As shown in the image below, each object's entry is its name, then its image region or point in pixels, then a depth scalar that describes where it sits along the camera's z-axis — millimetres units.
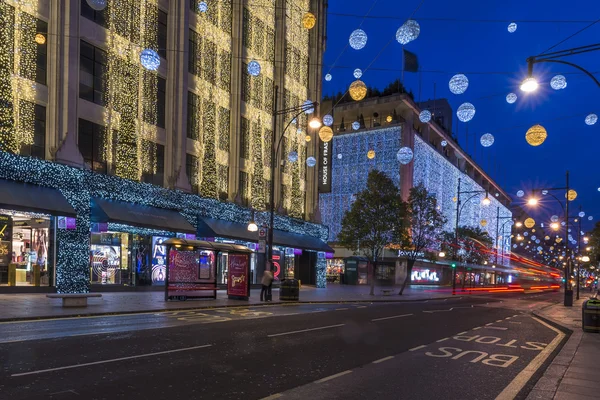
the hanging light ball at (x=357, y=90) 21078
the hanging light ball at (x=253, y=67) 28484
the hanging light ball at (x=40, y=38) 22889
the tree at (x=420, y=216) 41156
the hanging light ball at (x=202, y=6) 31844
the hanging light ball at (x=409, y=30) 17250
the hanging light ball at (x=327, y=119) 31931
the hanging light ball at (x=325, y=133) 31312
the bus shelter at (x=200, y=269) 22672
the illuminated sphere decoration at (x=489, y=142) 24150
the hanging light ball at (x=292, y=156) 38000
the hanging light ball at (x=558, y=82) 17672
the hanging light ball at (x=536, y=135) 17547
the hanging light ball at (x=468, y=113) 20391
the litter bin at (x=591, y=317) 15883
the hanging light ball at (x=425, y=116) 29062
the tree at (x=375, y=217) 37688
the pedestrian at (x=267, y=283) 25141
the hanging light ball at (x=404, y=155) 28766
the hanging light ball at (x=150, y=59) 20483
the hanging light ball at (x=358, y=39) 19594
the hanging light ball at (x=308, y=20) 19731
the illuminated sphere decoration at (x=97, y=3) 16328
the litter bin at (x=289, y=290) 26683
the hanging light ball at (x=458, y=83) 18523
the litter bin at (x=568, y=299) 30961
